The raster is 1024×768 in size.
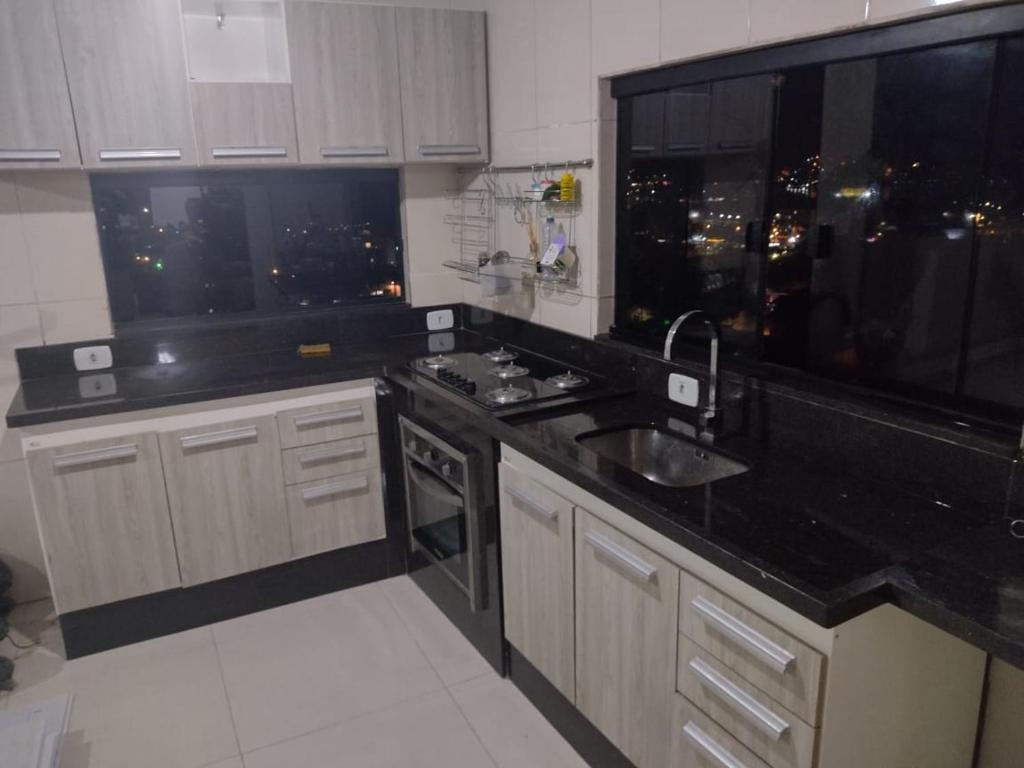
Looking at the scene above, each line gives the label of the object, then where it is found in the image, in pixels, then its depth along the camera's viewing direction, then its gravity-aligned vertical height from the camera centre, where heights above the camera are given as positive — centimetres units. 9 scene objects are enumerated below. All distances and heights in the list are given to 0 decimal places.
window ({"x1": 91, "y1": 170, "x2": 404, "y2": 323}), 293 -14
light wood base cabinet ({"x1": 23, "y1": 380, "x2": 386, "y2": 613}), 244 -96
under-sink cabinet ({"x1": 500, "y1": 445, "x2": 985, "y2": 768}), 126 -89
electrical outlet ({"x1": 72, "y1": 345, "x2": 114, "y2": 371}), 283 -55
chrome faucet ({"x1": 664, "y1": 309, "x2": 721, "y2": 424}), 192 -45
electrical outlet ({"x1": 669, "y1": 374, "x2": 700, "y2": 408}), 212 -55
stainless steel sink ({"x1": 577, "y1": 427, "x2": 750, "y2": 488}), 197 -70
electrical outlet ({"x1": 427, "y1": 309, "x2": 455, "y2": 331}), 346 -54
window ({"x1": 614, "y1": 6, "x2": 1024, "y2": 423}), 152 -4
